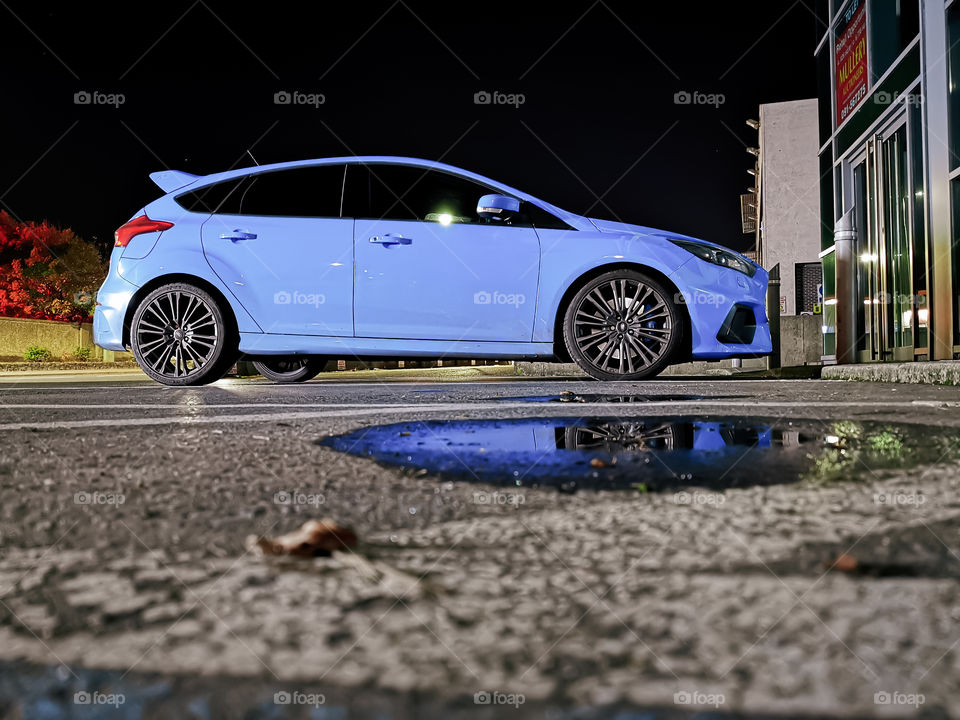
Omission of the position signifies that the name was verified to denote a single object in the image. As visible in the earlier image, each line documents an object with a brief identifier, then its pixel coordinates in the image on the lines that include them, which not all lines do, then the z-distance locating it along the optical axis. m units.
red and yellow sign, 14.45
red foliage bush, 38.41
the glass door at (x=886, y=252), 12.27
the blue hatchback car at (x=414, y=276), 5.59
